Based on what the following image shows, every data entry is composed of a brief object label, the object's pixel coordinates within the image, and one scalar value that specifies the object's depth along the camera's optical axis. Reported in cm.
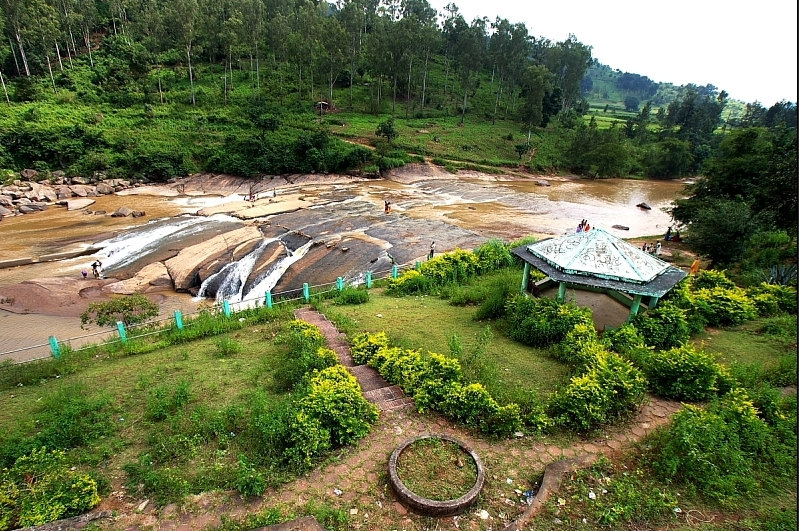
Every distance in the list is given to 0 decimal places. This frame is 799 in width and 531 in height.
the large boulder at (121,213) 3042
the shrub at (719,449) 662
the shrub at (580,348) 1006
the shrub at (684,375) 904
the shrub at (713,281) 1478
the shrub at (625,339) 1108
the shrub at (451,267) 1814
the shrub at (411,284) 1762
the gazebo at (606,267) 1151
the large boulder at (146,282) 2017
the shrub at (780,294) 1394
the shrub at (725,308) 1302
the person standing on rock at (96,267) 2115
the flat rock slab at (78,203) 3259
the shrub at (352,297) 1647
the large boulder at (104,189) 3641
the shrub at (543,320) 1173
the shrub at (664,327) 1157
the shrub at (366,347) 1126
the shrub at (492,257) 1941
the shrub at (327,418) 750
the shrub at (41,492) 627
